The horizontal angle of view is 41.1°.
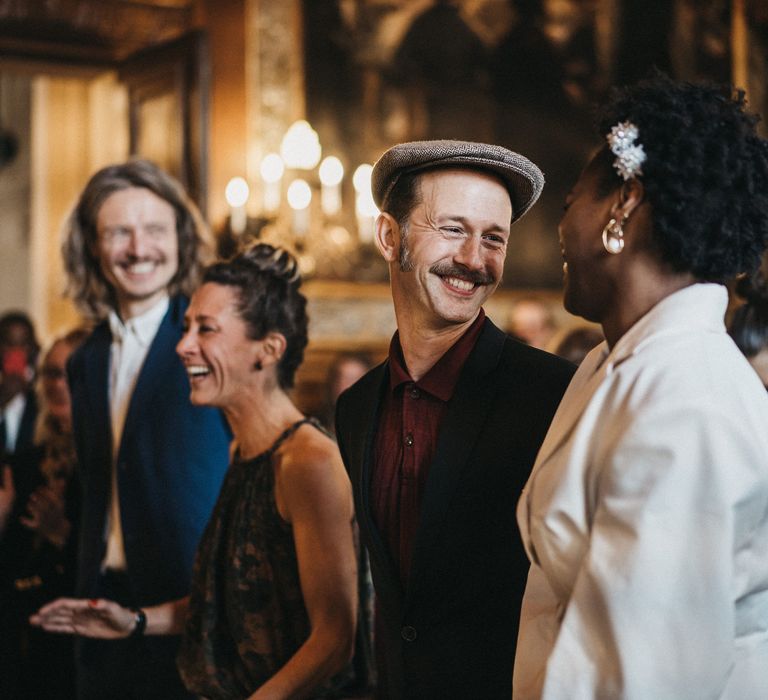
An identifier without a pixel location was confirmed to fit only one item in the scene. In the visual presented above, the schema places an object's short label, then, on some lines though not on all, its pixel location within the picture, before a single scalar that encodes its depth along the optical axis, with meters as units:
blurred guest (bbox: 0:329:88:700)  3.26
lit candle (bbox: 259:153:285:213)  6.70
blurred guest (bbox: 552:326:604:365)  3.98
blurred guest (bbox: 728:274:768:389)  2.90
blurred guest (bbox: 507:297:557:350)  6.78
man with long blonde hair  2.83
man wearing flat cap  1.87
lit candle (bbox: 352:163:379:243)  7.00
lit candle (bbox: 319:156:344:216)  6.74
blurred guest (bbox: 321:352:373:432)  5.46
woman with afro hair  1.29
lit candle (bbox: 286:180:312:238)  6.34
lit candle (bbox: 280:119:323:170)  6.46
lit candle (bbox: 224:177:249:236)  6.13
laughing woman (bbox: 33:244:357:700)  2.20
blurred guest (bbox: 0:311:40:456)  4.93
